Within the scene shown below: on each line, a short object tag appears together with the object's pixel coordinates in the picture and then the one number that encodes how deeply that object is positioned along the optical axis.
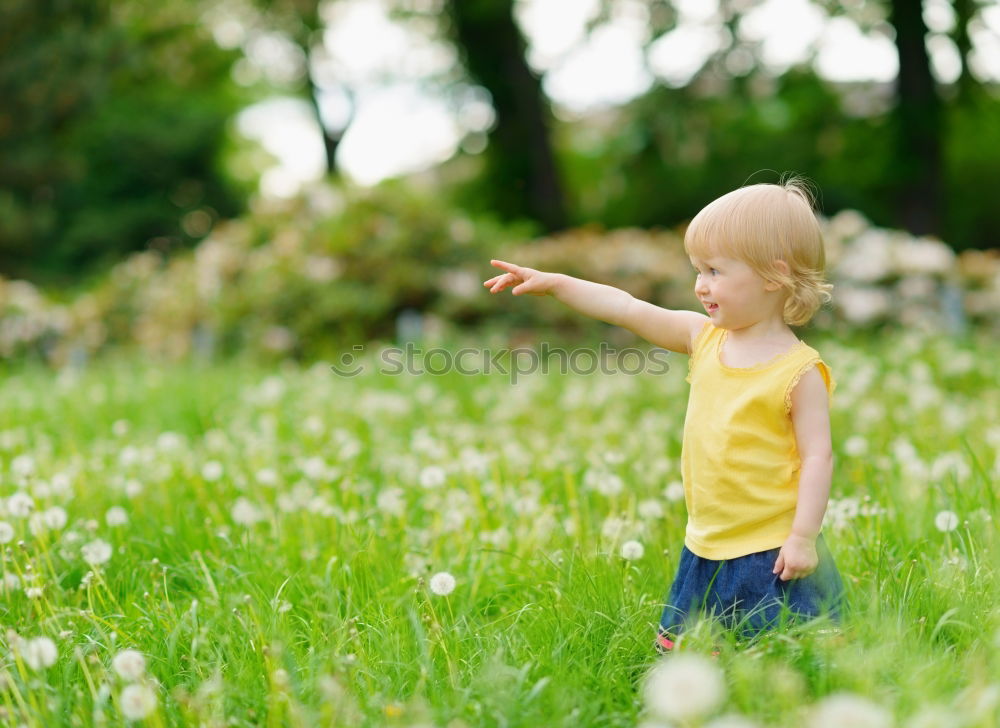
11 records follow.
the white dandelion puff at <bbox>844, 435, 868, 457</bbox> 3.63
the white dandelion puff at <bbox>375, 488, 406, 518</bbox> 3.20
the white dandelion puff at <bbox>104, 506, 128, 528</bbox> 2.95
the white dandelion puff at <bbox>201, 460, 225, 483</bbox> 3.58
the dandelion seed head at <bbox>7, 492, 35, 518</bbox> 2.80
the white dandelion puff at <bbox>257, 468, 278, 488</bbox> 3.48
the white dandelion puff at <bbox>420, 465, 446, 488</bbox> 3.17
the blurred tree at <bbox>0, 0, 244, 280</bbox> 15.27
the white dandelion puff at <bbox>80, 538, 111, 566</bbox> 2.63
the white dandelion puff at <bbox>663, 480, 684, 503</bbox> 3.09
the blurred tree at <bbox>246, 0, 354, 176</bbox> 20.83
